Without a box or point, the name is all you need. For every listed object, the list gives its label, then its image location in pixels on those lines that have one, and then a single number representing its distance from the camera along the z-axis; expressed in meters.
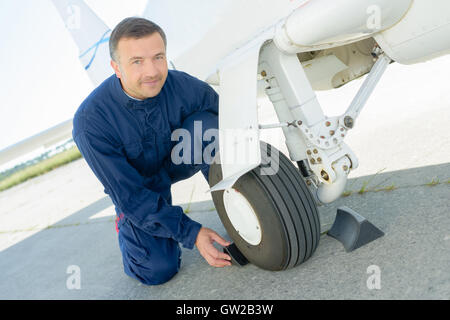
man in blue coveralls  1.61
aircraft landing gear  1.41
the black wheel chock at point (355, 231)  1.52
